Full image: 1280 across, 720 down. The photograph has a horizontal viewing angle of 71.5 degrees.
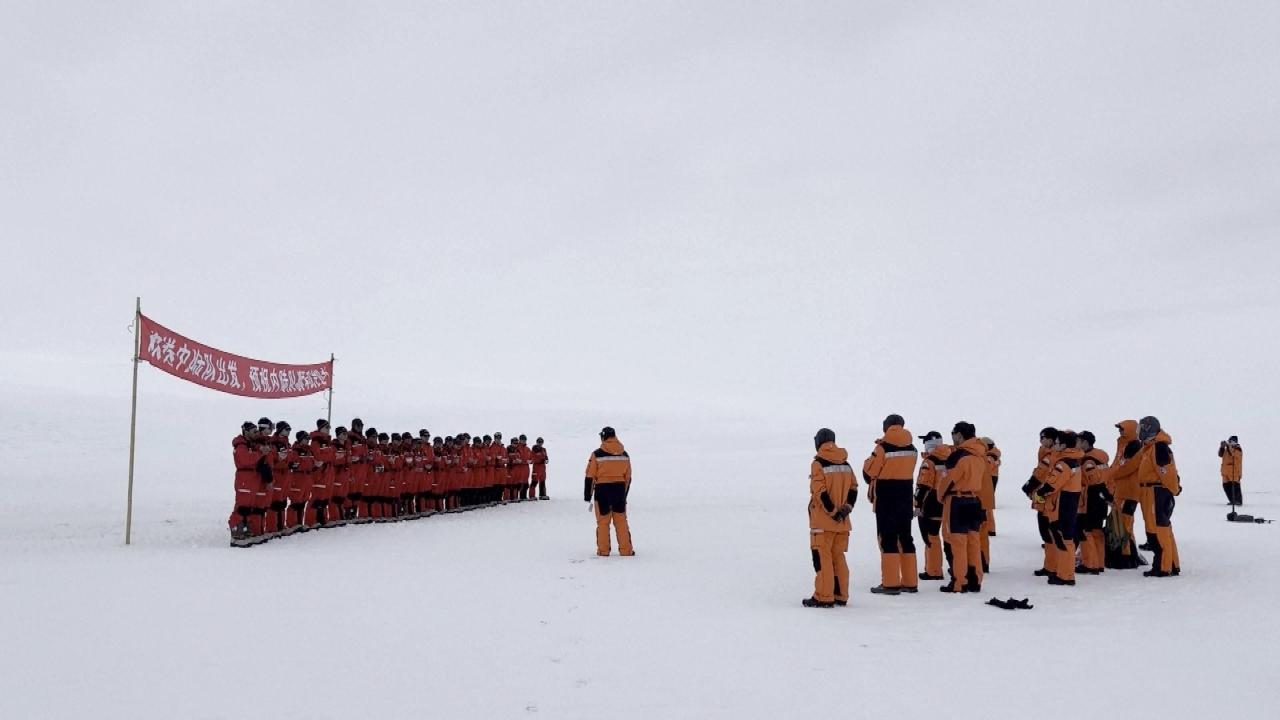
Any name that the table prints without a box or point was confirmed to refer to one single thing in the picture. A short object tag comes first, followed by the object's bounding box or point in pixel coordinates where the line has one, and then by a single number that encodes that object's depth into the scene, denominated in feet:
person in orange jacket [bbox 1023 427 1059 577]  34.37
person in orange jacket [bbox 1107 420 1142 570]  36.22
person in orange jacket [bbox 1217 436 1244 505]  62.23
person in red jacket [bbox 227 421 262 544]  40.78
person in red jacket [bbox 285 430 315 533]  45.32
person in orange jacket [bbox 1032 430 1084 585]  32.68
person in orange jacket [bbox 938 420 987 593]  31.01
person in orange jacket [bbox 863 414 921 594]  31.01
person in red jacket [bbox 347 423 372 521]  51.70
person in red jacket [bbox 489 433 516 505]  68.18
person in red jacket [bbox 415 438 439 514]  58.54
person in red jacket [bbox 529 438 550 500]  72.79
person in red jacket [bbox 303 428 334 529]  47.78
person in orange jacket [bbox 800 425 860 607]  28.45
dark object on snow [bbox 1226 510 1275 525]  53.01
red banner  45.11
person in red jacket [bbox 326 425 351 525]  49.83
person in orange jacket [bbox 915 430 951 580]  34.14
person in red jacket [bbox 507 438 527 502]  70.52
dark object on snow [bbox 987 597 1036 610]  28.04
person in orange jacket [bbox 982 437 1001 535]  41.81
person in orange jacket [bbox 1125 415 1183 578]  34.14
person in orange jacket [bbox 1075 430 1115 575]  34.94
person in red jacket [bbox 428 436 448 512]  59.88
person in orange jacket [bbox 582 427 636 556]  39.47
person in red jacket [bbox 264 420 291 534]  43.29
